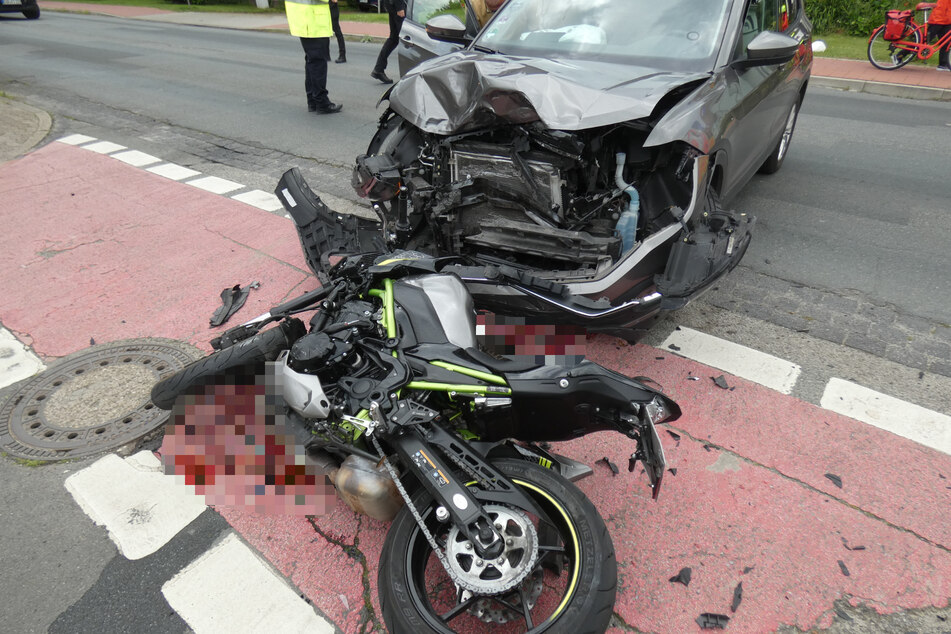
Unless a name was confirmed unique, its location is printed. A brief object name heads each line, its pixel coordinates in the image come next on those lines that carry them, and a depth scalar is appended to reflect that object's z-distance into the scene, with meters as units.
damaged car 3.27
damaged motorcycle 2.02
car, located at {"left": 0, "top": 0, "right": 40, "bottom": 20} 22.44
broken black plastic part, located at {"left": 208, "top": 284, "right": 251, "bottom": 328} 4.25
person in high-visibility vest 8.60
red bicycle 11.23
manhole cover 3.23
